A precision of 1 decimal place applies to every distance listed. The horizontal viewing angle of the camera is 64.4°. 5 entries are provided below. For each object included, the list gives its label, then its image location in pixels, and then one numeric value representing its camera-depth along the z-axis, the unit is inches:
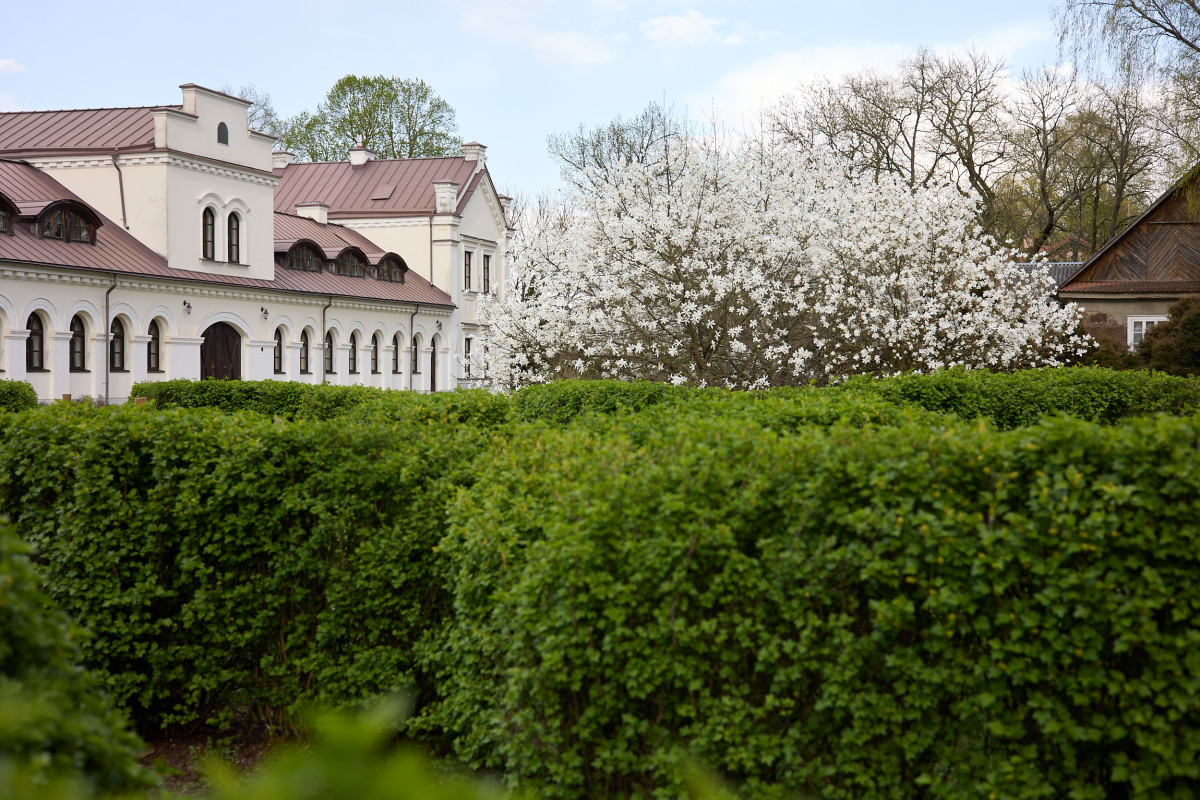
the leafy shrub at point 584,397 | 537.3
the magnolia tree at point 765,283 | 775.7
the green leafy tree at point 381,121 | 2293.3
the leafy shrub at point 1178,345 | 936.9
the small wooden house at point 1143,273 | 1337.4
